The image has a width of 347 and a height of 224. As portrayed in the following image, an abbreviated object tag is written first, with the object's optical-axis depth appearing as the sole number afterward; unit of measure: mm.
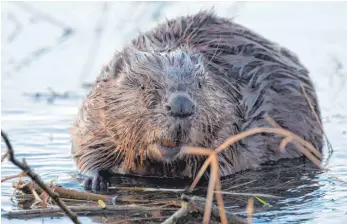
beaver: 8719
